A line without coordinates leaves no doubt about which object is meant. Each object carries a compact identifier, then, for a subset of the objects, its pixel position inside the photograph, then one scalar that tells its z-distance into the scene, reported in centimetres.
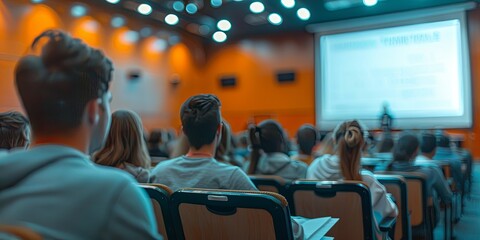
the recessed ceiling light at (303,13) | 948
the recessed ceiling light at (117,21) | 1004
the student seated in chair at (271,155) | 268
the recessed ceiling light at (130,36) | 1036
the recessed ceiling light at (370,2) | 849
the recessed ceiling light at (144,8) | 942
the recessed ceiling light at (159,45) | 1123
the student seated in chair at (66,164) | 69
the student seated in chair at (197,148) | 173
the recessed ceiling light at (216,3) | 926
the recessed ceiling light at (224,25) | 1079
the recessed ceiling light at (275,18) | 1002
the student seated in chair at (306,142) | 354
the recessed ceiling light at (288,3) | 891
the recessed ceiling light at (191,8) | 962
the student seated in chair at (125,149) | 203
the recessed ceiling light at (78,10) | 906
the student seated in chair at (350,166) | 209
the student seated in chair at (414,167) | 294
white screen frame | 880
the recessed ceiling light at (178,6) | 941
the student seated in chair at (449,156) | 384
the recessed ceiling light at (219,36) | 1178
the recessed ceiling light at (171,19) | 1011
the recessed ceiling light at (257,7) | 917
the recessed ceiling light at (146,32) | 1081
